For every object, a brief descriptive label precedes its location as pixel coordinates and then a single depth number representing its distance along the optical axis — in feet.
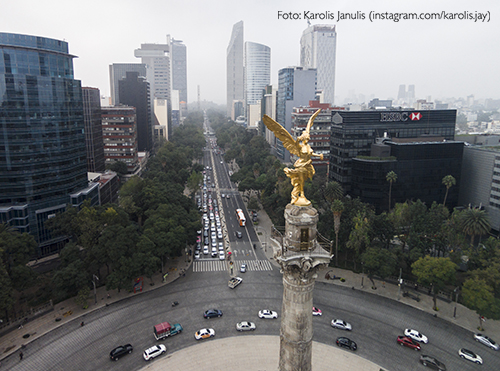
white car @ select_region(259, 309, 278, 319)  208.13
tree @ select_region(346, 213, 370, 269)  250.37
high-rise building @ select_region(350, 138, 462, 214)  348.79
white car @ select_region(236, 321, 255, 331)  196.85
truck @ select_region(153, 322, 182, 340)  188.14
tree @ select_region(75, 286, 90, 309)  208.74
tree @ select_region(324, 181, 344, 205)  275.39
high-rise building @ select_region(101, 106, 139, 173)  510.99
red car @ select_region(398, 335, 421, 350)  182.10
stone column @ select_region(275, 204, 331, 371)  91.71
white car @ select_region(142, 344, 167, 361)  174.09
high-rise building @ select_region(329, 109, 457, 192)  386.52
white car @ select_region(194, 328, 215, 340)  189.88
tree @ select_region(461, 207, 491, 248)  243.40
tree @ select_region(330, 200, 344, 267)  249.55
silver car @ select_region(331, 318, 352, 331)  197.17
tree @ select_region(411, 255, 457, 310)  210.79
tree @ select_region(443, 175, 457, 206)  320.91
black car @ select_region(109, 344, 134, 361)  174.29
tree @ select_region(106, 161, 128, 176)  485.97
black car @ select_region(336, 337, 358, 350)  182.41
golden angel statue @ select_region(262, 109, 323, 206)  92.99
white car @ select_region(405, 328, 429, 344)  187.19
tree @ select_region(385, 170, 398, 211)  329.11
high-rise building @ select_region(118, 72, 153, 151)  654.94
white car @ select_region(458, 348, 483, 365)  172.35
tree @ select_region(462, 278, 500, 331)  185.68
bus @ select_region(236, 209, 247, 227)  365.59
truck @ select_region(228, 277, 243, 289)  241.14
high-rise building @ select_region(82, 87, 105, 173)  428.15
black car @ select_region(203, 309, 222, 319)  208.33
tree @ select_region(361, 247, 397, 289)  229.45
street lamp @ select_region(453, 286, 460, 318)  207.28
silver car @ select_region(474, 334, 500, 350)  182.39
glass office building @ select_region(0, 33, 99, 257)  259.39
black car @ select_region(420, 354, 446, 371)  168.11
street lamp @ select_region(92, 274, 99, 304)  219.49
